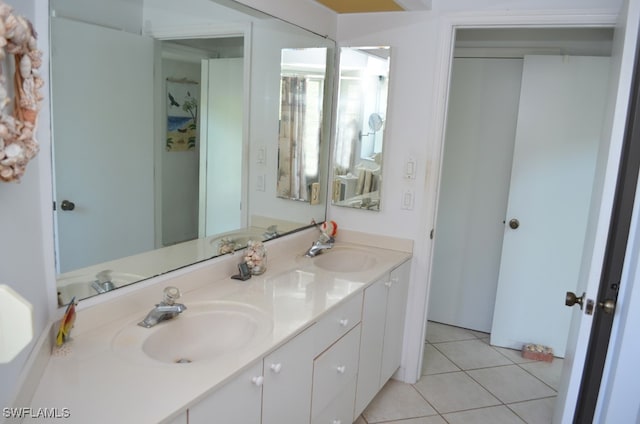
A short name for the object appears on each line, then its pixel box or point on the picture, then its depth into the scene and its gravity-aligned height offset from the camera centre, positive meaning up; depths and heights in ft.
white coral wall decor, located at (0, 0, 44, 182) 2.52 +0.11
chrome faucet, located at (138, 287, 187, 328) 4.94 -1.94
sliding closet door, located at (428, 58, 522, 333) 11.00 -1.08
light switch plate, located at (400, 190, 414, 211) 8.79 -1.12
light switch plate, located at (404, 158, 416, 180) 8.70 -0.54
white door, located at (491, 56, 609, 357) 10.01 -1.04
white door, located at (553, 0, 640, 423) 5.06 -0.35
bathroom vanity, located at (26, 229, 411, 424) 3.73 -2.12
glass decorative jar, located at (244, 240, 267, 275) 6.80 -1.83
